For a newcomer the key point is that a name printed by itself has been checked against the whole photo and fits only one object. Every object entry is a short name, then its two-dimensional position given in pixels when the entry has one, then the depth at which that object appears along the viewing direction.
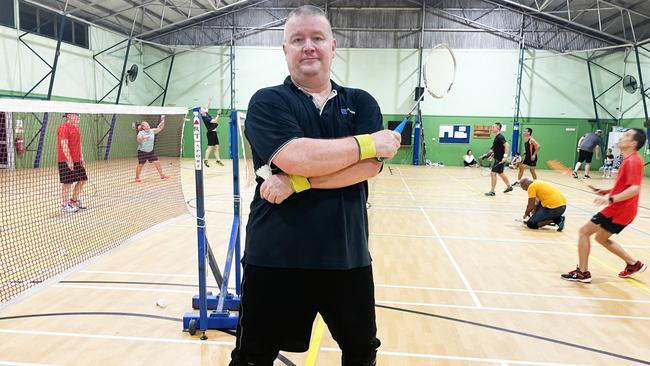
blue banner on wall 23.73
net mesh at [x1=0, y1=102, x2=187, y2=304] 5.67
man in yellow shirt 8.33
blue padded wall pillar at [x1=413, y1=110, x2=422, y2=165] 23.72
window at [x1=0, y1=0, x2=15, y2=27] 14.60
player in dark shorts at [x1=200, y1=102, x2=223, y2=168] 18.06
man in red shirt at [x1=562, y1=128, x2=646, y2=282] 4.98
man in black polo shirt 1.74
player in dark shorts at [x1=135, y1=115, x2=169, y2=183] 9.55
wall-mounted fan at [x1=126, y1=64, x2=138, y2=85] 22.11
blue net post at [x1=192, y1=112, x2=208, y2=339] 3.45
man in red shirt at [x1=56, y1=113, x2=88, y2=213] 7.45
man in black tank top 13.30
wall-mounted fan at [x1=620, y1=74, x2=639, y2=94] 20.91
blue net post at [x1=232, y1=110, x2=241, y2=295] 3.70
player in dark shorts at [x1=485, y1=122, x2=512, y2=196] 12.27
